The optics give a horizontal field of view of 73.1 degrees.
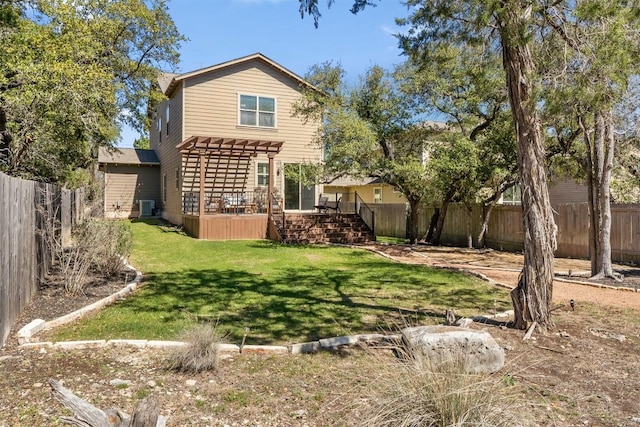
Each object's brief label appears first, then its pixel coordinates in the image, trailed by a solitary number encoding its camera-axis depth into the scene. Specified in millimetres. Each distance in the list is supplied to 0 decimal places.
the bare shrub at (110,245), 7832
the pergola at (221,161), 15258
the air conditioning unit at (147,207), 22766
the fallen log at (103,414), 2176
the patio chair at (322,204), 17859
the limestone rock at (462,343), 3814
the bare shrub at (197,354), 3969
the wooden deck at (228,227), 15055
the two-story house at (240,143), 16484
